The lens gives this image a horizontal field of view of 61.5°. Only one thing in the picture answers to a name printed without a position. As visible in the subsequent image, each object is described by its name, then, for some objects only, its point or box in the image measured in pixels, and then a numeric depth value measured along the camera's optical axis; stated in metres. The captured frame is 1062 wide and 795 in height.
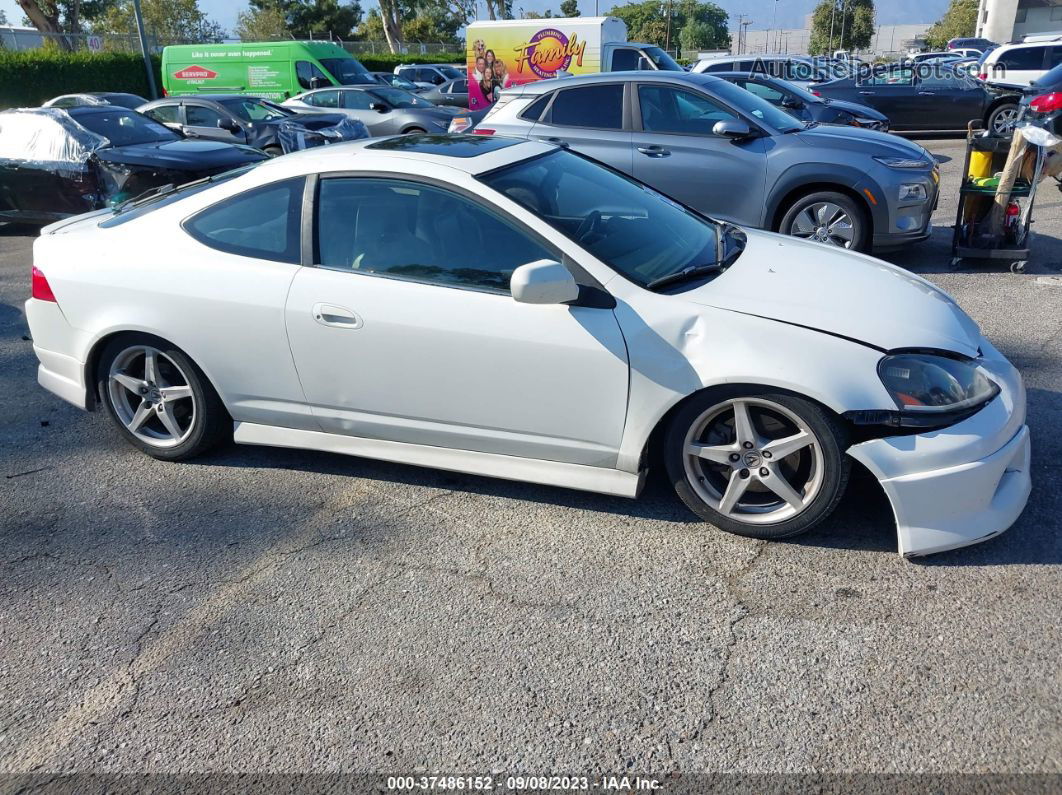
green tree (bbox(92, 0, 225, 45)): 53.53
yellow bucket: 7.48
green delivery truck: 21.53
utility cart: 7.26
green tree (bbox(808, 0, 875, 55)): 64.56
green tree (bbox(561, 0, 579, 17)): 80.81
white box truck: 18.12
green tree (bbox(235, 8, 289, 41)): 55.06
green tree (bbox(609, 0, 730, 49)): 80.62
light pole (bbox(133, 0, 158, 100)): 24.55
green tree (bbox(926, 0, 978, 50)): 67.94
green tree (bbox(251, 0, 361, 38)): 55.88
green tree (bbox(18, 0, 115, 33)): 36.12
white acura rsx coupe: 3.25
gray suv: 7.26
